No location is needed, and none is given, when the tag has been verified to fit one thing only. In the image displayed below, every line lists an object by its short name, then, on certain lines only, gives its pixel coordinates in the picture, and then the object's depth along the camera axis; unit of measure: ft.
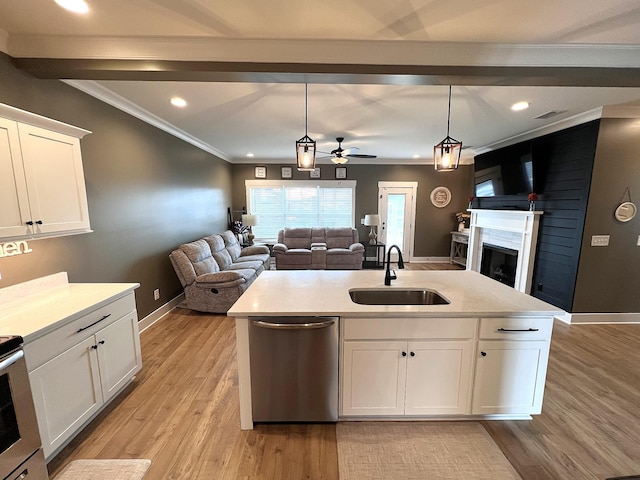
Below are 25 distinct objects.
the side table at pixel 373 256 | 21.55
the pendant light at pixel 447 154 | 8.18
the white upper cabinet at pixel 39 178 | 5.38
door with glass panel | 23.40
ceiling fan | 14.75
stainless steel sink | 7.20
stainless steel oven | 4.08
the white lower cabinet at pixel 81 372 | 4.98
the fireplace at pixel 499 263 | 15.99
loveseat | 19.31
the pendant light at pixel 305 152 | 8.88
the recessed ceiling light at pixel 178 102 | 9.75
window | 23.38
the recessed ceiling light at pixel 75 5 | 5.25
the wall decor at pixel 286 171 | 23.25
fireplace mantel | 13.73
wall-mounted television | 13.58
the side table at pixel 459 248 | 21.92
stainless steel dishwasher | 5.80
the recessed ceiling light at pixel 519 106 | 10.09
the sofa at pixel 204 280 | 12.31
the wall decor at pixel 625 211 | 11.10
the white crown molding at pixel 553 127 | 10.88
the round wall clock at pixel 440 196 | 23.31
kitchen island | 5.84
